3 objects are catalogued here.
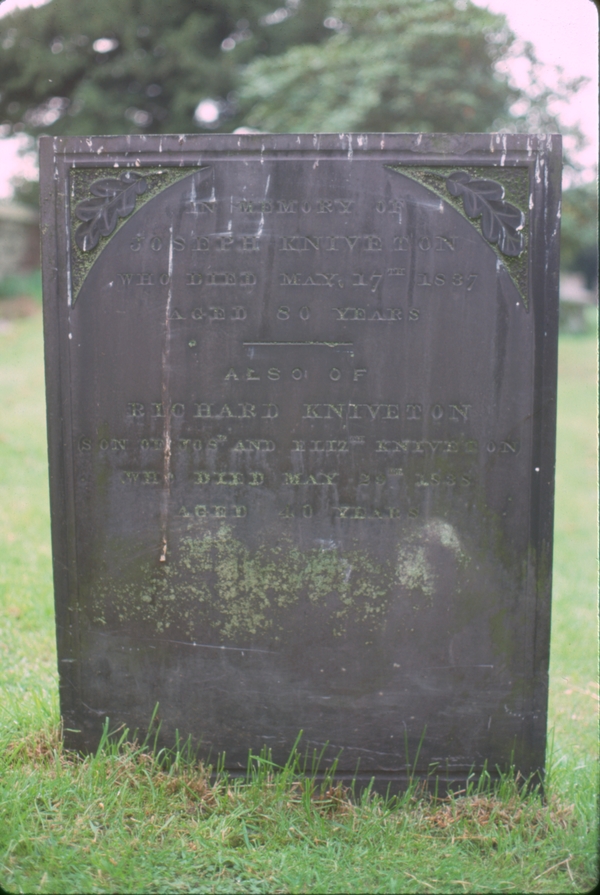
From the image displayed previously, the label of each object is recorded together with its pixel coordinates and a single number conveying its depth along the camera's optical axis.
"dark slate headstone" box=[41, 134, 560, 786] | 2.70
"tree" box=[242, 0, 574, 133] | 10.71
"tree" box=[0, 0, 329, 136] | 13.46
